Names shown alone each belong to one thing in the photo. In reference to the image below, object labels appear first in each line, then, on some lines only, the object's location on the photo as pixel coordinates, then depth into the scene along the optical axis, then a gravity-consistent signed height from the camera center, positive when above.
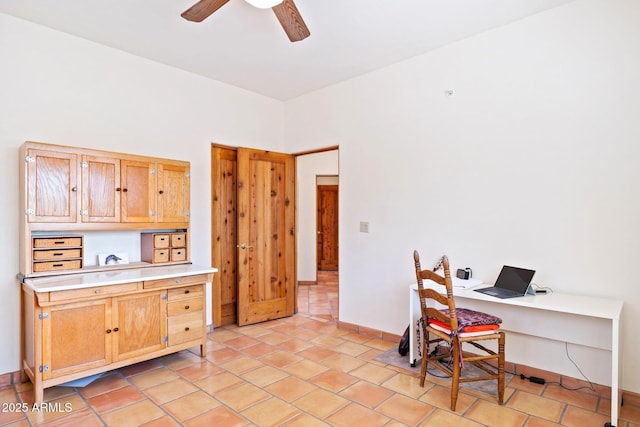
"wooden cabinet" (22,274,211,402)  2.49 -0.82
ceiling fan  2.21 +1.30
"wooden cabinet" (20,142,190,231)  2.73 +0.26
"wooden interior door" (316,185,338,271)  8.44 -0.28
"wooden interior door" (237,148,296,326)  4.31 -0.22
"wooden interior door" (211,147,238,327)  4.24 -0.20
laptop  2.64 -0.52
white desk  2.20 -0.78
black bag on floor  3.38 -1.20
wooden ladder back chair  2.42 -0.79
